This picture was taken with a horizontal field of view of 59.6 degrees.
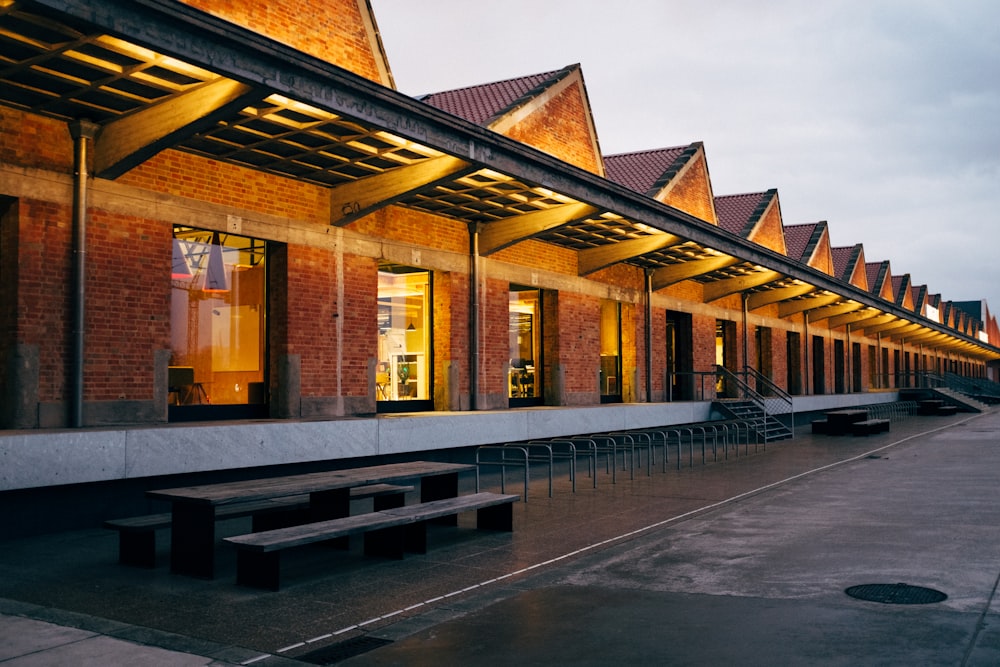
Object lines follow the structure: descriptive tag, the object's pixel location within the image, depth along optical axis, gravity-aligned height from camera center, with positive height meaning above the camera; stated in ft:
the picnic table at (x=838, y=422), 83.92 -5.09
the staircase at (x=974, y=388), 179.52 -4.04
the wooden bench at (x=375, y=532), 21.63 -4.23
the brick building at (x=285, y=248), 30.04 +6.49
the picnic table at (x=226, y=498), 23.13 -3.43
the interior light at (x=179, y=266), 39.34 +4.92
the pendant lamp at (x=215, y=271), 41.47 +4.94
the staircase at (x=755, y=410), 74.59 -3.55
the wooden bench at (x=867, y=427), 81.10 -5.40
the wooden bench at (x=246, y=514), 24.53 -4.28
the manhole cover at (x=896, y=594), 19.85 -5.23
